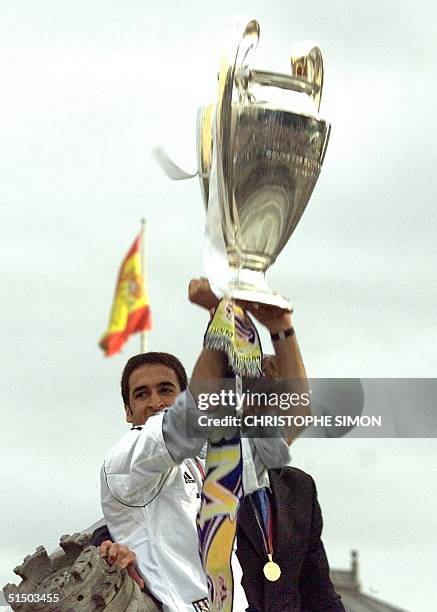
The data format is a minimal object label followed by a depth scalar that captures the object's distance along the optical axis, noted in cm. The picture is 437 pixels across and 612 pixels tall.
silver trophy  1151
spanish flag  3351
